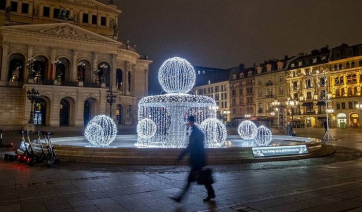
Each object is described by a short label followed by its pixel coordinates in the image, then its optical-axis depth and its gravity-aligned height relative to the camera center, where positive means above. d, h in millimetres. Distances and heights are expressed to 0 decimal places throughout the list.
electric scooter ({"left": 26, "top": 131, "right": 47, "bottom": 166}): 11133 -1427
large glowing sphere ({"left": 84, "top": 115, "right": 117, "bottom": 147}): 15180 -530
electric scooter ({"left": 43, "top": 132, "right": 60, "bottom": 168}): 11195 -1273
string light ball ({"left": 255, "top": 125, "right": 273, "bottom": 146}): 17984 -939
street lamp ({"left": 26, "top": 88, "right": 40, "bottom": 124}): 33281 +3335
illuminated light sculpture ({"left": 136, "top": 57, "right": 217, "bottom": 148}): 14430 +1307
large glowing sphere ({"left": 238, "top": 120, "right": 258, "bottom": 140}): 22031 -593
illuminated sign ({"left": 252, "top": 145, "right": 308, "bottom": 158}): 12080 -1277
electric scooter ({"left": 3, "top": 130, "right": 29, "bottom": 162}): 11914 -1452
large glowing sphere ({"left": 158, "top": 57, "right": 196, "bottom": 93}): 14766 +2629
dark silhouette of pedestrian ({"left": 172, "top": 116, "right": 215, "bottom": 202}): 6043 -787
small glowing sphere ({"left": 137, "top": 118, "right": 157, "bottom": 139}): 19228 -352
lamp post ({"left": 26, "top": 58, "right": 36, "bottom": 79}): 40144 +8443
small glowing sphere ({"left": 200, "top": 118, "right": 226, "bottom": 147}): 15894 -507
